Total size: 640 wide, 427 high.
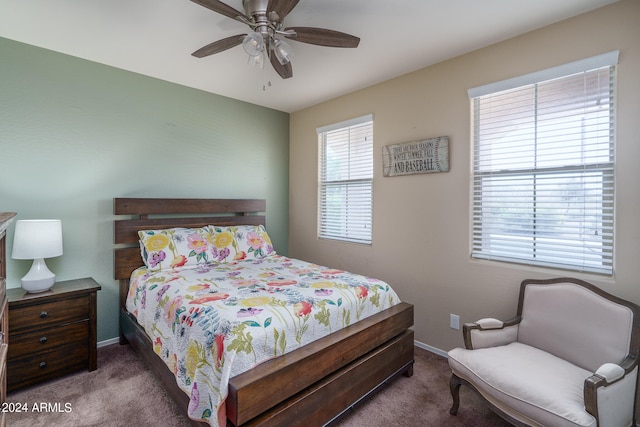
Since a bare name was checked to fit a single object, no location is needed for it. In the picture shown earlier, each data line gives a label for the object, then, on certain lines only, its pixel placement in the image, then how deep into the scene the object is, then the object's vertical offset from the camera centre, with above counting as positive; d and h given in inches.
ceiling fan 64.7 +42.3
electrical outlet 102.3 -37.4
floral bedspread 58.9 -24.5
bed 57.4 -34.9
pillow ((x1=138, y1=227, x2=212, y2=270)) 109.0 -14.1
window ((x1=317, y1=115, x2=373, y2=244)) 132.7 +13.9
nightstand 82.5 -35.6
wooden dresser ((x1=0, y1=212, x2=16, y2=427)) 52.3 -16.7
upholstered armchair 56.3 -34.0
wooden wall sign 105.3 +20.0
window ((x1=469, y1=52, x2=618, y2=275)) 77.3 +12.4
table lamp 86.7 -10.9
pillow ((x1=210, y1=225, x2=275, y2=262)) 123.0 -13.9
